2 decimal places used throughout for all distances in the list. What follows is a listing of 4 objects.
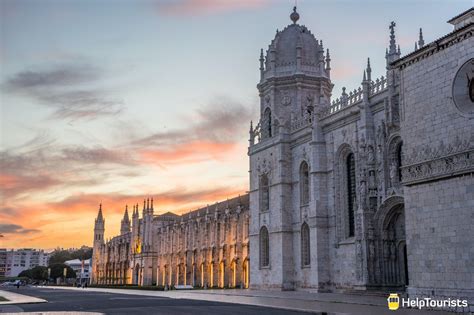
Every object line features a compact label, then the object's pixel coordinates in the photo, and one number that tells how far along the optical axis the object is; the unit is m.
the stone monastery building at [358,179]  25.69
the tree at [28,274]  188.86
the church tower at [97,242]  139.38
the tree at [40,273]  159.18
